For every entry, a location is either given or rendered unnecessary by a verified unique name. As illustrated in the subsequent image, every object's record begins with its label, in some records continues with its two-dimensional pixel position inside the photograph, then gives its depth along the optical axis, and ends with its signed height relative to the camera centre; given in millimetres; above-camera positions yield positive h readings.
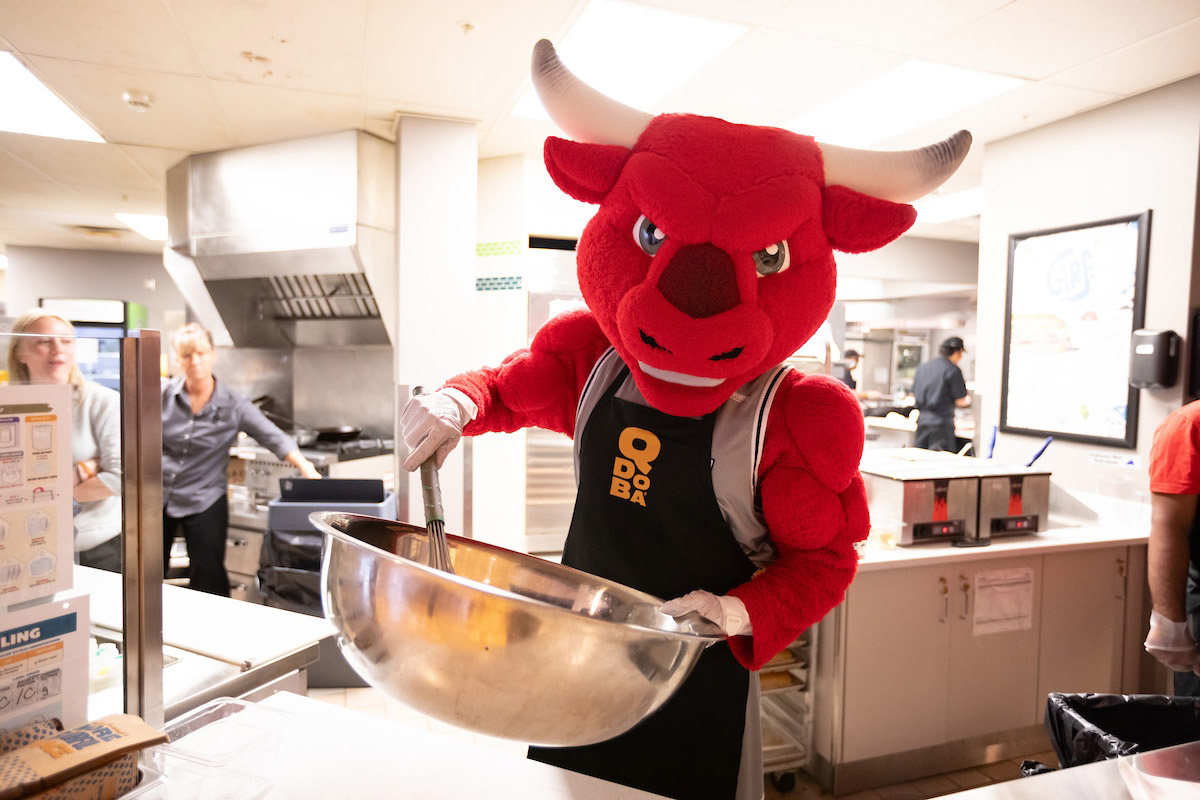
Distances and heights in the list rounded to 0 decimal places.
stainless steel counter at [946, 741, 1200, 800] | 1005 -600
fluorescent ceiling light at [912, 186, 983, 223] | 5328 +1326
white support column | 3787 +583
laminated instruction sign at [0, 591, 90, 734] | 792 -367
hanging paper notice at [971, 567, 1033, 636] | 2598 -852
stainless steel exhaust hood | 3955 +793
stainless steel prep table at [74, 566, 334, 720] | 1126 -539
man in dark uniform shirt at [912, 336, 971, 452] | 5992 -212
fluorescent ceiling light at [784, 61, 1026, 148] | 3166 +1327
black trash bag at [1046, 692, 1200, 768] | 1657 -804
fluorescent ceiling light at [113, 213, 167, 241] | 6438 +1214
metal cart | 2480 -1310
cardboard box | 722 -448
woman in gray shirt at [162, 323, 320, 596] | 3346 -463
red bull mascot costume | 986 -49
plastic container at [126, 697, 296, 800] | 864 -533
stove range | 4168 -556
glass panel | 789 -176
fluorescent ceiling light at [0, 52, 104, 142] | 3291 +1259
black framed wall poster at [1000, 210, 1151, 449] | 3273 +229
